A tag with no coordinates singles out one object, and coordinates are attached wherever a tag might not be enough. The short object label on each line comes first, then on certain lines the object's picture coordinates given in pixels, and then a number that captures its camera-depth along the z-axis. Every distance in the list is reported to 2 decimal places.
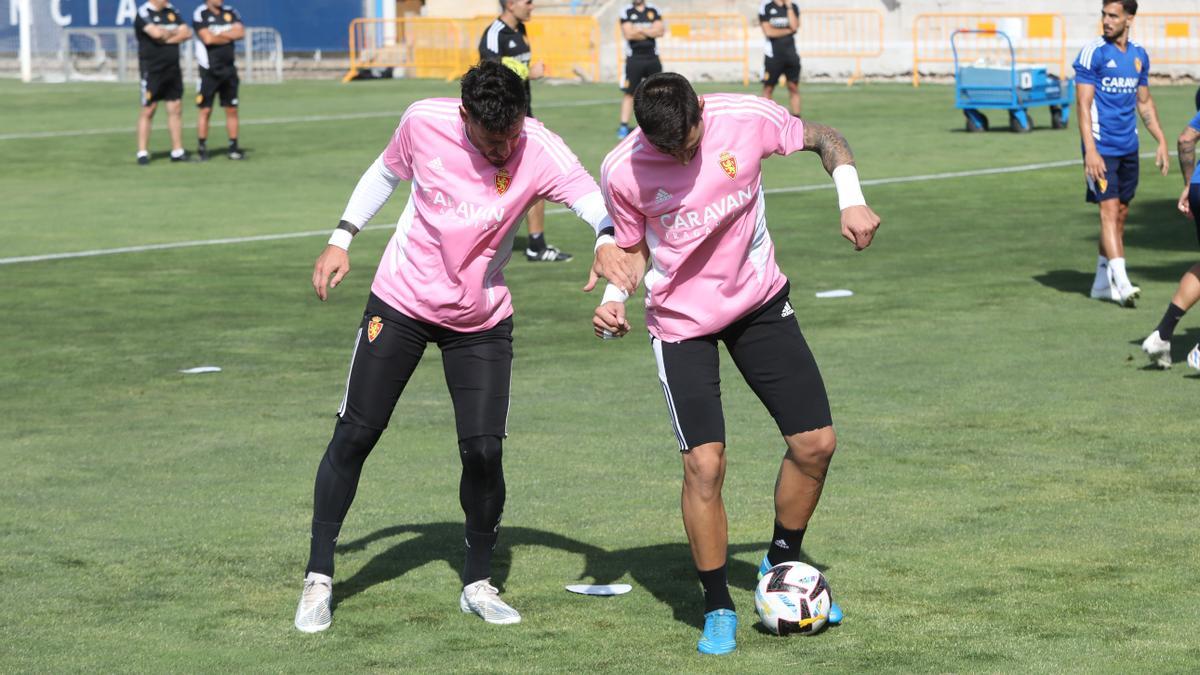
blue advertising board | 46.12
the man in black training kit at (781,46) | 27.14
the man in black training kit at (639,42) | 25.47
